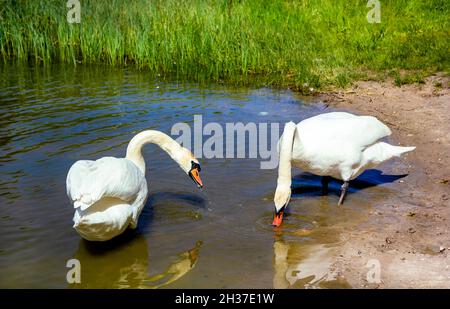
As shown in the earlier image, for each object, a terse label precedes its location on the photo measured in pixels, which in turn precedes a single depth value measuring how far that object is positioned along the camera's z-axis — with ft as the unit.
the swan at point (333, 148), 19.56
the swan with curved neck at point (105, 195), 16.28
